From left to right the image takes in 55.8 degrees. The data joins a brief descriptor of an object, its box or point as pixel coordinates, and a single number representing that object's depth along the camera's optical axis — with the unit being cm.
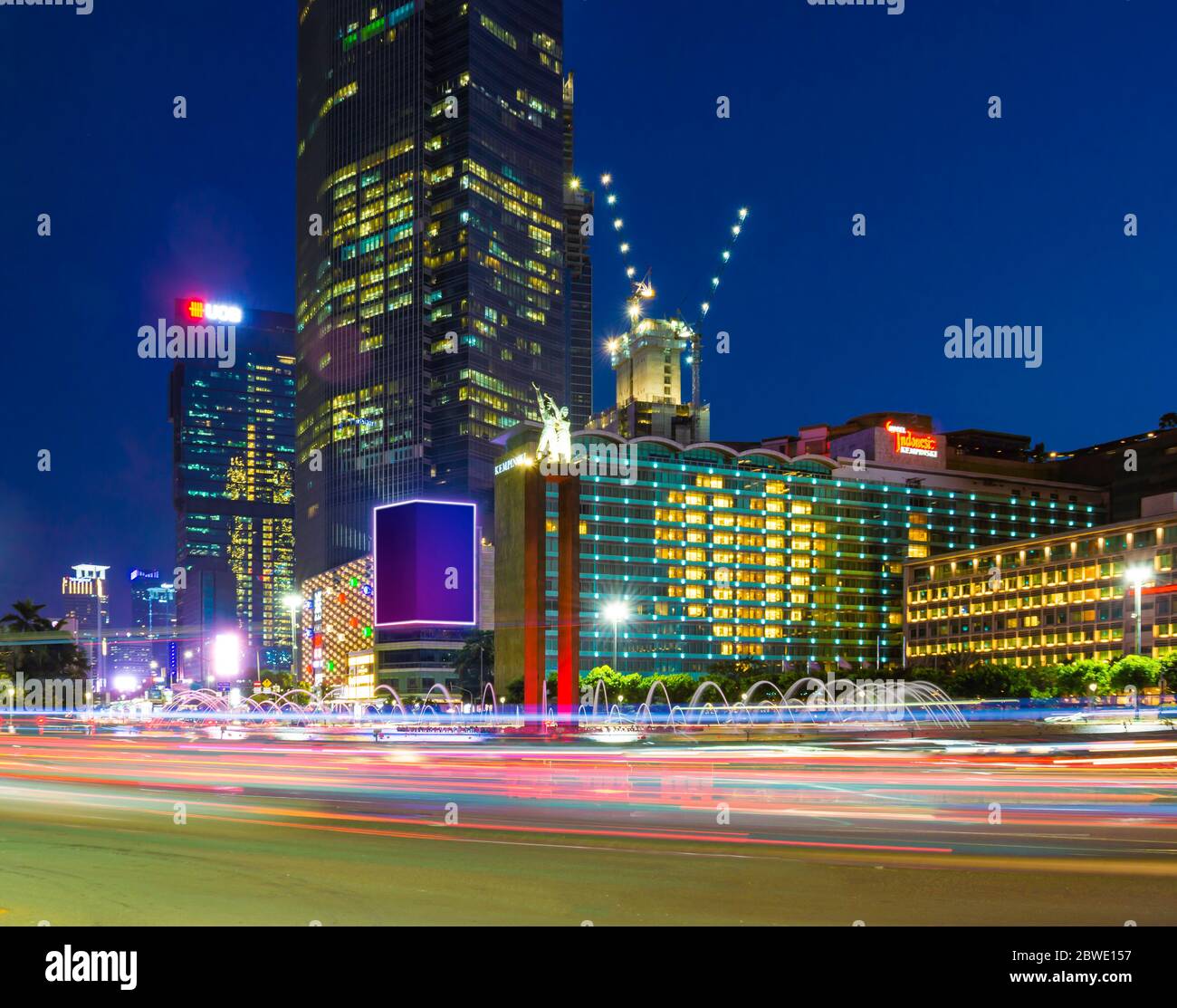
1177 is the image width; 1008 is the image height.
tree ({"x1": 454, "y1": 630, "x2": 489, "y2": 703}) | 17800
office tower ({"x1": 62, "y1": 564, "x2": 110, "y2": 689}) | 12230
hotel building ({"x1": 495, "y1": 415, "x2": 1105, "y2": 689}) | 17575
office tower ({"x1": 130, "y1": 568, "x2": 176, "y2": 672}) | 12688
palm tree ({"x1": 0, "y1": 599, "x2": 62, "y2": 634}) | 12275
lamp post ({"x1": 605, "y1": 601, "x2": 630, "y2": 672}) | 16212
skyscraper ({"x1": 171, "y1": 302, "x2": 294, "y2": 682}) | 13423
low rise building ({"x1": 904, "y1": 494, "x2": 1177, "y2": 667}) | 14238
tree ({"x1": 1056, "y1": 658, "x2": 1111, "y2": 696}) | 10419
